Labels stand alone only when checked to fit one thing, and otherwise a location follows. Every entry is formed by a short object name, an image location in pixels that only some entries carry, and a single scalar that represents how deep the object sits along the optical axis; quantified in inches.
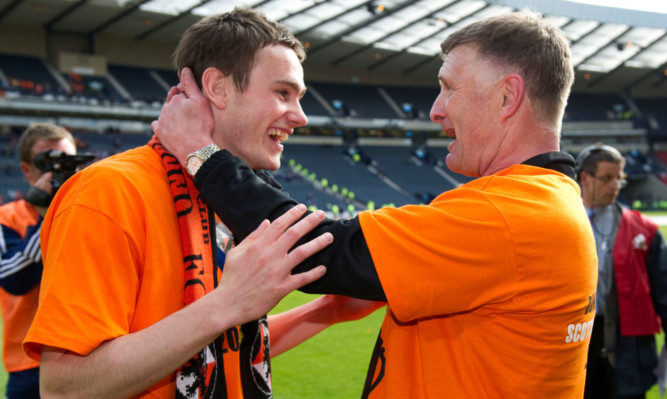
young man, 55.7
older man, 60.1
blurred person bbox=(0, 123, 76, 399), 134.6
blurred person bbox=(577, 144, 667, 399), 153.3
